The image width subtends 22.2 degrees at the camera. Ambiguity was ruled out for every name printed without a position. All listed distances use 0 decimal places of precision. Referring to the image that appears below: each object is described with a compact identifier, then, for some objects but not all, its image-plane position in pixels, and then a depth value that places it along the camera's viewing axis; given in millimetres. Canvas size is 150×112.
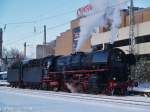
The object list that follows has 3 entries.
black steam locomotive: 26703
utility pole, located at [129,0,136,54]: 42031
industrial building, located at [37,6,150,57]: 56500
